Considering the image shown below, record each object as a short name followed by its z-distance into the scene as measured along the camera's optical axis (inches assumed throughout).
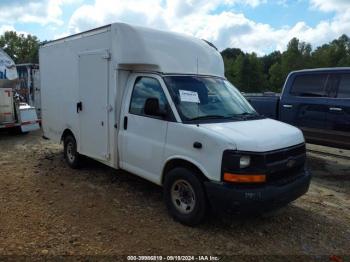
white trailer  464.4
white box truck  181.0
